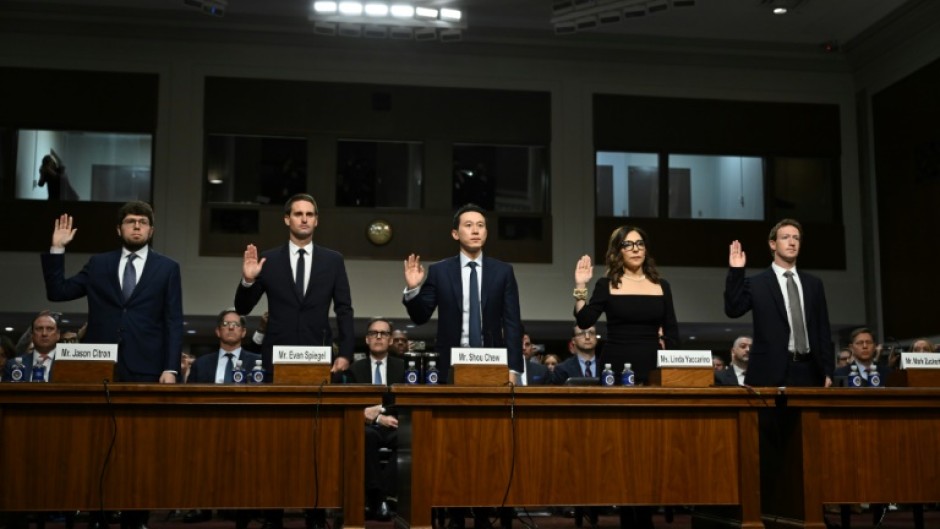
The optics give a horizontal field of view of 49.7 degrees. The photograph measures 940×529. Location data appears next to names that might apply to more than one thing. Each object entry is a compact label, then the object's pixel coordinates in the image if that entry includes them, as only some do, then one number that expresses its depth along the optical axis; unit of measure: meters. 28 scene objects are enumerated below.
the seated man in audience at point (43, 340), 6.45
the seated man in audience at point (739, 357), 7.56
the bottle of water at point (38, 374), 4.29
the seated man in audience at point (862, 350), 7.66
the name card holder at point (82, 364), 3.90
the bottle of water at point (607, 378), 4.30
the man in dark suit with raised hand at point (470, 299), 4.68
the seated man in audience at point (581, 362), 7.24
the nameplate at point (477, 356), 4.03
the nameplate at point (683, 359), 4.19
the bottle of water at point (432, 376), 4.38
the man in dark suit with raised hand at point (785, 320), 4.71
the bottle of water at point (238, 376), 4.34
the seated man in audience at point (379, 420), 6.11
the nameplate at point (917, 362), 4.41
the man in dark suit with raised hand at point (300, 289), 4.62
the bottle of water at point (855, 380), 4.63
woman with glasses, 4.53
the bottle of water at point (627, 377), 4.30
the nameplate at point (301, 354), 3.98
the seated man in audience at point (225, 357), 6.59
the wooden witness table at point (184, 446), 3.82
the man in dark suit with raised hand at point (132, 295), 4.56
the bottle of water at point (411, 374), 4.38
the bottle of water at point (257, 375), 4.19
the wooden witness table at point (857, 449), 4.15
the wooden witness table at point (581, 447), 3.94
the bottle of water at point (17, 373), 4.23
